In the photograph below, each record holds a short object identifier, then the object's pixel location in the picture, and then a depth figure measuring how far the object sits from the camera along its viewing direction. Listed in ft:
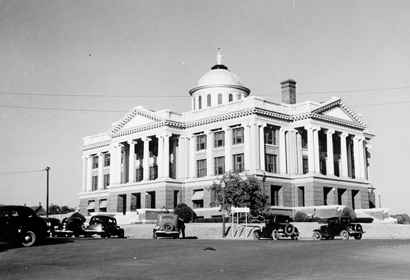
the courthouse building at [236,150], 232.12
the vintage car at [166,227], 134.21
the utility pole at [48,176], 275.71
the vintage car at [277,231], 124.16
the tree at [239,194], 181.37
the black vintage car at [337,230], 128.88
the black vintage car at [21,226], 88.22
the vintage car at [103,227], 132.98
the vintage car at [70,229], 140.05
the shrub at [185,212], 213.46
